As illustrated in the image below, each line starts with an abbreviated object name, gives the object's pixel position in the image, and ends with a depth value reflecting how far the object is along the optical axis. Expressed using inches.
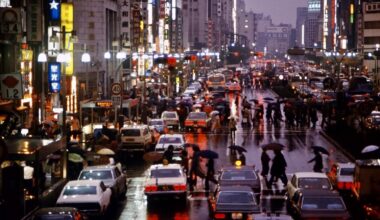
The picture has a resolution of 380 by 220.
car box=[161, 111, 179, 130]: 2471.7
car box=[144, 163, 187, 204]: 1240.2
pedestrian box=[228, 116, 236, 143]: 2123.5
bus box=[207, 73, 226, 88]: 4639.3
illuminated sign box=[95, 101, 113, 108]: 2325.3
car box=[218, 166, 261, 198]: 1235.2
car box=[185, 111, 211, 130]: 2416.3
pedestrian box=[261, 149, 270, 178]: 1507.9
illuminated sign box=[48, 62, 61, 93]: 2060.8
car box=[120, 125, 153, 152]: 1884.8
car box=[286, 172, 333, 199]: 1181.5
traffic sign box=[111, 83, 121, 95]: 2278.5
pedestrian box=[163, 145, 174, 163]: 1513.3
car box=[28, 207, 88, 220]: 927.0
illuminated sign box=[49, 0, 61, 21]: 2071.9
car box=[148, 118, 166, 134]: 2197.3
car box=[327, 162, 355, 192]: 1296.8
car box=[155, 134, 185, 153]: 1734.7
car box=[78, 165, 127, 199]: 1248.8
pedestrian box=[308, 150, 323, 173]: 1491.1
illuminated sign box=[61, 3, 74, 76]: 2230.6
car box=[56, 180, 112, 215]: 1101.7
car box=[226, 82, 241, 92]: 4573.8
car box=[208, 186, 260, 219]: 1013.2
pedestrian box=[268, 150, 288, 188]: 1412.4
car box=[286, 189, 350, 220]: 980.6
